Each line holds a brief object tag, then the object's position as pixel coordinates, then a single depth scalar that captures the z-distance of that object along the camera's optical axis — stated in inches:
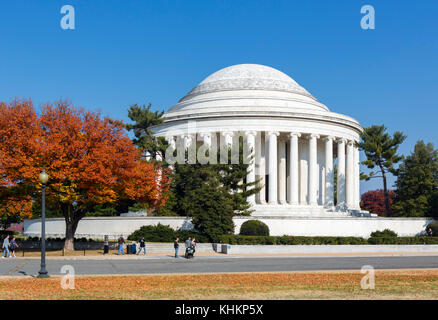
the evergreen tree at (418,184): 2591.0
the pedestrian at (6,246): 1642.8
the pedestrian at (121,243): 1769.2
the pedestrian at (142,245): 1775.3
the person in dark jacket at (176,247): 1670.8
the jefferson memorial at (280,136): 2785.4
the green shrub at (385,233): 2389.3
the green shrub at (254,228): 2111.2
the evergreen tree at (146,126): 2679.6
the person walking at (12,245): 1690.5
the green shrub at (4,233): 2529.5
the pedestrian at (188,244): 1624.0
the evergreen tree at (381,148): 2790.4
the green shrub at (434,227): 2369.6
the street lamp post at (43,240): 1036.5
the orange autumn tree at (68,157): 1743.4
